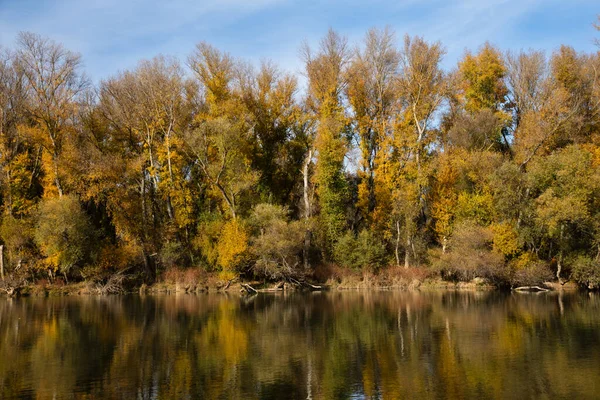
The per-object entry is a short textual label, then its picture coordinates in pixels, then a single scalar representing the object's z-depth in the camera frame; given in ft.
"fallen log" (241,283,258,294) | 142.29
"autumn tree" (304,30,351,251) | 153.58
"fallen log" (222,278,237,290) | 146.92
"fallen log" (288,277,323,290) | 146.00
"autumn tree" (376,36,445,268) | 153.17
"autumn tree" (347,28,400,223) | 164.45
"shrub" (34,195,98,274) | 133.28
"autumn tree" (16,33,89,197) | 148.05
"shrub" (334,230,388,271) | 148.66
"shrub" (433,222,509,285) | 133.59
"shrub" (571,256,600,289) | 128.11
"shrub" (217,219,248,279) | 142.51
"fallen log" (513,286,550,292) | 133.37
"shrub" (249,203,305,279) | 139.64
